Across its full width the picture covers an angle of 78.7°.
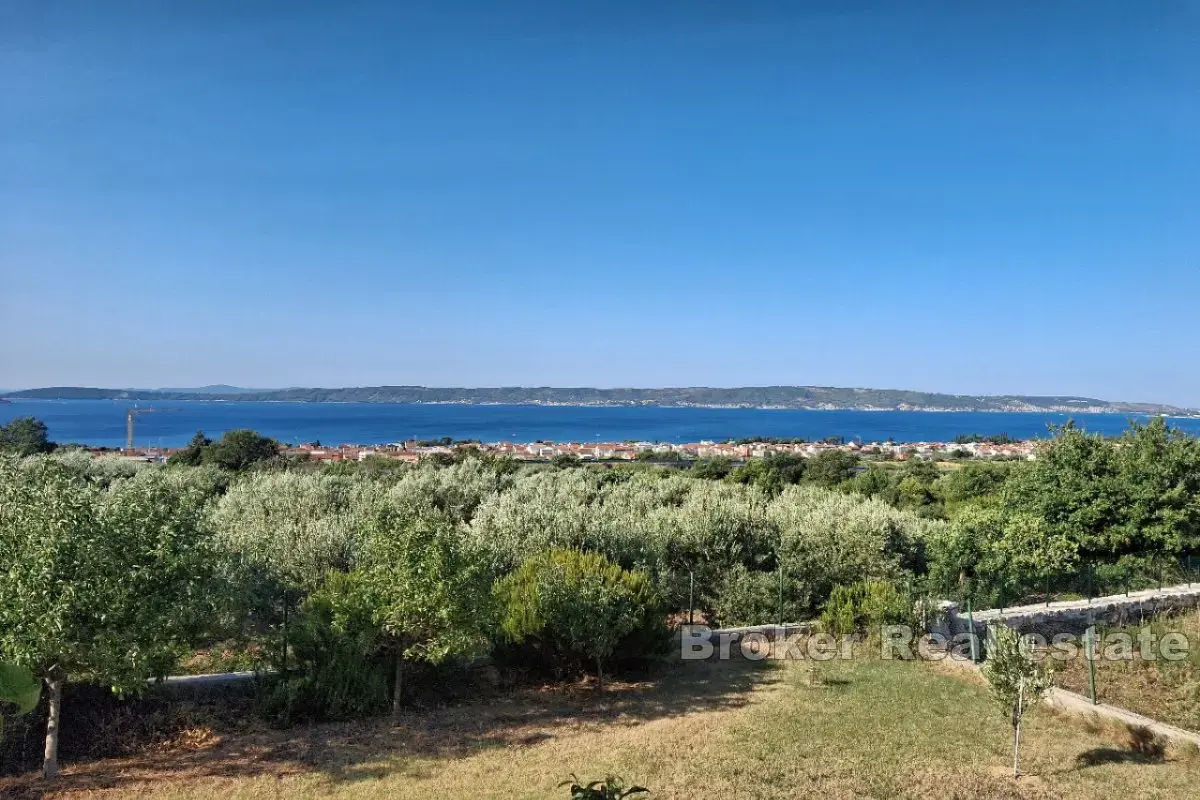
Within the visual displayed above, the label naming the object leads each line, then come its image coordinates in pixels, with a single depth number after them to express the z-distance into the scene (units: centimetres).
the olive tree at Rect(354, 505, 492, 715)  966
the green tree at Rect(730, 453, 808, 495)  3248
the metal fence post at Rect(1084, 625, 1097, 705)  994
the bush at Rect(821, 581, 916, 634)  1331
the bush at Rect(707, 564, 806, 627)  1477
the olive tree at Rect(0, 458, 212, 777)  722
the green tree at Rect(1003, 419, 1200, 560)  1798
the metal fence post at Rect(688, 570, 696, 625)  1429
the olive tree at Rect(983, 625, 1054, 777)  834
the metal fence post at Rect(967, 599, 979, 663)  1234
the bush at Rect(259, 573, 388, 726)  981
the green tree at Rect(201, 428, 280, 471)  4031
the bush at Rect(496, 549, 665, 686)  1130
